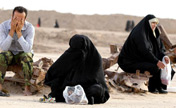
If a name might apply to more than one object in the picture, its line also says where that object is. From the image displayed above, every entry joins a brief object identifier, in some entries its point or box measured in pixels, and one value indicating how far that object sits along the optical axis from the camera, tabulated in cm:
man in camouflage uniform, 1333
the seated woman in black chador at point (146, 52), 1608
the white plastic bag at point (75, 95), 1184
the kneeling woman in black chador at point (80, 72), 1225
